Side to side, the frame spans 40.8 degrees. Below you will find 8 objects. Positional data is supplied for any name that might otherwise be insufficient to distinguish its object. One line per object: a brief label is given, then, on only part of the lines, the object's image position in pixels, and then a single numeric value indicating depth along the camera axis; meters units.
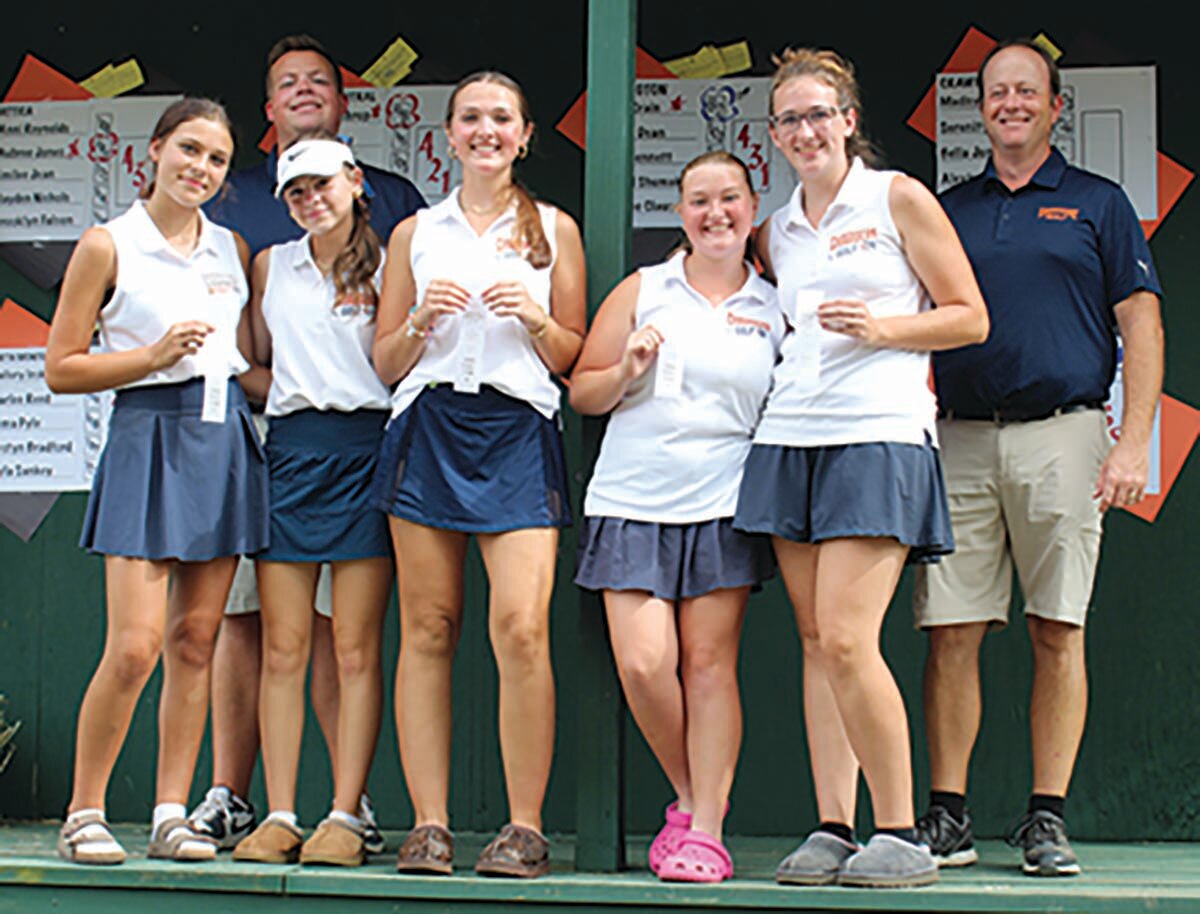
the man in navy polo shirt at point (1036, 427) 3.84
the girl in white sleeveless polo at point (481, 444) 3.68
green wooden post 3.77
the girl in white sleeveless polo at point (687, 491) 3.62
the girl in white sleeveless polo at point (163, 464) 3.70
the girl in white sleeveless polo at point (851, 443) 3.45
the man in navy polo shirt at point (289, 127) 4.24
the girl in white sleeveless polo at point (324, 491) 3.83
